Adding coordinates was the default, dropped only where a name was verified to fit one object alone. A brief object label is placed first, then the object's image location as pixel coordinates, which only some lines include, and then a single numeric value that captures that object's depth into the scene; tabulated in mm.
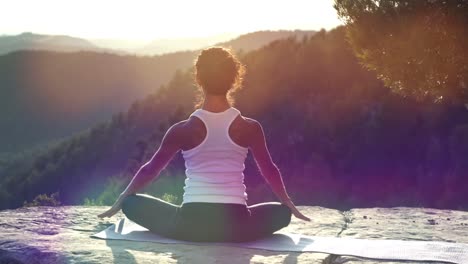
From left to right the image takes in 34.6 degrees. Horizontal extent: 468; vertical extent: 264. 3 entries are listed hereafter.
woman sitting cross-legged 4617
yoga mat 4547
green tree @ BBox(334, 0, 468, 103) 10234
